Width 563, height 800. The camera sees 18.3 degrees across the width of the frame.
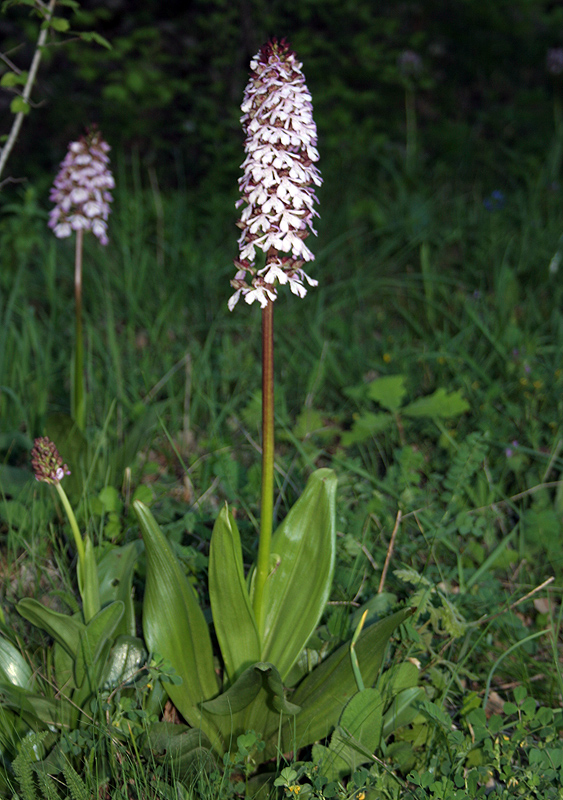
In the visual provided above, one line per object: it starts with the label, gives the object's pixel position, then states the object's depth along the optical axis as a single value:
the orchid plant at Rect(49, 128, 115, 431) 1.23
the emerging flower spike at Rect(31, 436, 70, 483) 1.03
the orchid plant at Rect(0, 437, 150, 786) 1.04
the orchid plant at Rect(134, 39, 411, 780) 0.99
